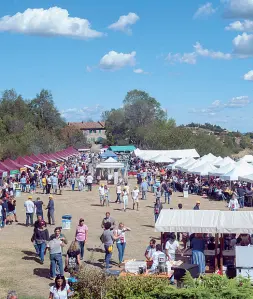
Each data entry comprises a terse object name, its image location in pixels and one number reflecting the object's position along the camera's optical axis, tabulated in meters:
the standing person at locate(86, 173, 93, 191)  33.25
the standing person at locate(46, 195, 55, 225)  19.80
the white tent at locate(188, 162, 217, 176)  33.75
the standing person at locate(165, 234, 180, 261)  13.19
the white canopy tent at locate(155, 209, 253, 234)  12.67
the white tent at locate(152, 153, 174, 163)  45.53
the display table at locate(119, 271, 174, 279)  11.02
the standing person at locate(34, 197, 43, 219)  18.61
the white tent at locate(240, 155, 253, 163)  40.09
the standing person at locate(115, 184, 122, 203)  27.53
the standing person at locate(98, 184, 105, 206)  26.84
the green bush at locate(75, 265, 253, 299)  8.71
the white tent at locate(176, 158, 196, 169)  38.56
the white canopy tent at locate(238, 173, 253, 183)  27.24
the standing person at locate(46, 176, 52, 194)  31.11
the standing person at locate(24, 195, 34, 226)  19.22
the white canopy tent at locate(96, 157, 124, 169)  37.72
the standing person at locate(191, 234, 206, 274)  12.36
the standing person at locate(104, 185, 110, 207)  26.94
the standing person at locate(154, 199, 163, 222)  19.77
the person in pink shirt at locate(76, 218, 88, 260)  13.91
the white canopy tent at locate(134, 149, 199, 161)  51.84
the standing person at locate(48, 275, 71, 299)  9.09
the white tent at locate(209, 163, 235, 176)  31.56
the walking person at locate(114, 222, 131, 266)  13.84
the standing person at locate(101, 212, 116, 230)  14.67
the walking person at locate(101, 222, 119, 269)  13.28
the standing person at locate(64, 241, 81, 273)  11.80
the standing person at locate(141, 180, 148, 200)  29.33
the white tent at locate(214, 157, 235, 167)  37.43
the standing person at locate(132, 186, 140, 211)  24.97
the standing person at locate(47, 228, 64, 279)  12.25
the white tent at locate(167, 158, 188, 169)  40.50
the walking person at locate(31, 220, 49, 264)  13.84
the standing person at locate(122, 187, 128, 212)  24.80
